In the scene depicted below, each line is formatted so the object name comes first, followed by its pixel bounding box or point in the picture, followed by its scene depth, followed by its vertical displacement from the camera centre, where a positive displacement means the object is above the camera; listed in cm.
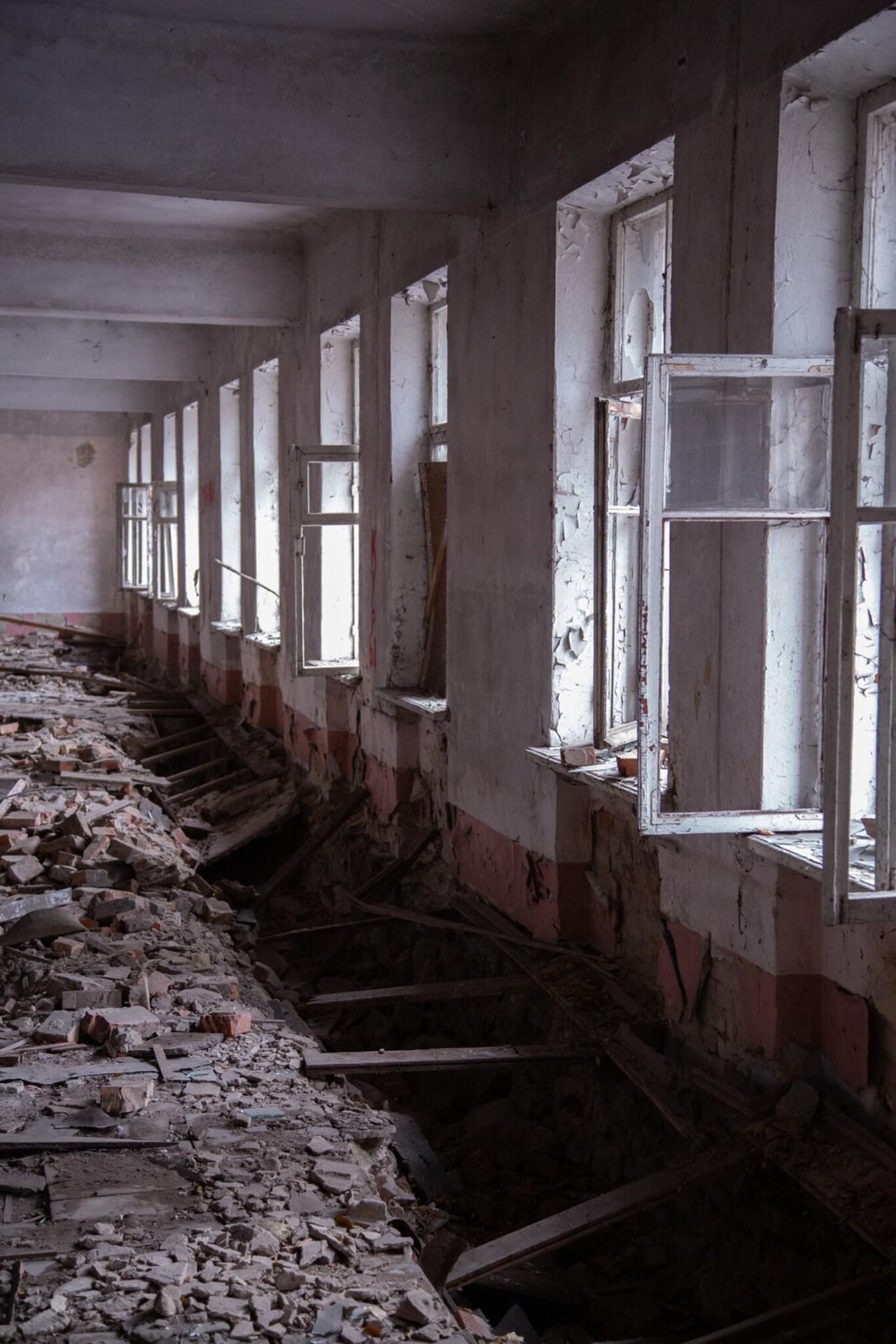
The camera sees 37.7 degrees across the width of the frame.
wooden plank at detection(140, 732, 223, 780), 1237 -188
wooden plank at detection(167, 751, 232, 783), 1178 -193
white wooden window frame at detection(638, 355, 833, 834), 396 +10
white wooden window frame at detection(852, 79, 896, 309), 402 +112
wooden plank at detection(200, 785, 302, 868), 971 -209
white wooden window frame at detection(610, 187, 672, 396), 543 +116
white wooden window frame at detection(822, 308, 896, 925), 319 -26
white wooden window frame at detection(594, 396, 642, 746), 512 +2
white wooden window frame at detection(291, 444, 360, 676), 866 +33
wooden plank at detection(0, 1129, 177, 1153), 429 -193
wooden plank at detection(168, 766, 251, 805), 1115 -200
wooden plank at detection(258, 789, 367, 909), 904 -201
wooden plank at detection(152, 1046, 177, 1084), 493 -194
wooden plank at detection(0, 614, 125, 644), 2186 -128
